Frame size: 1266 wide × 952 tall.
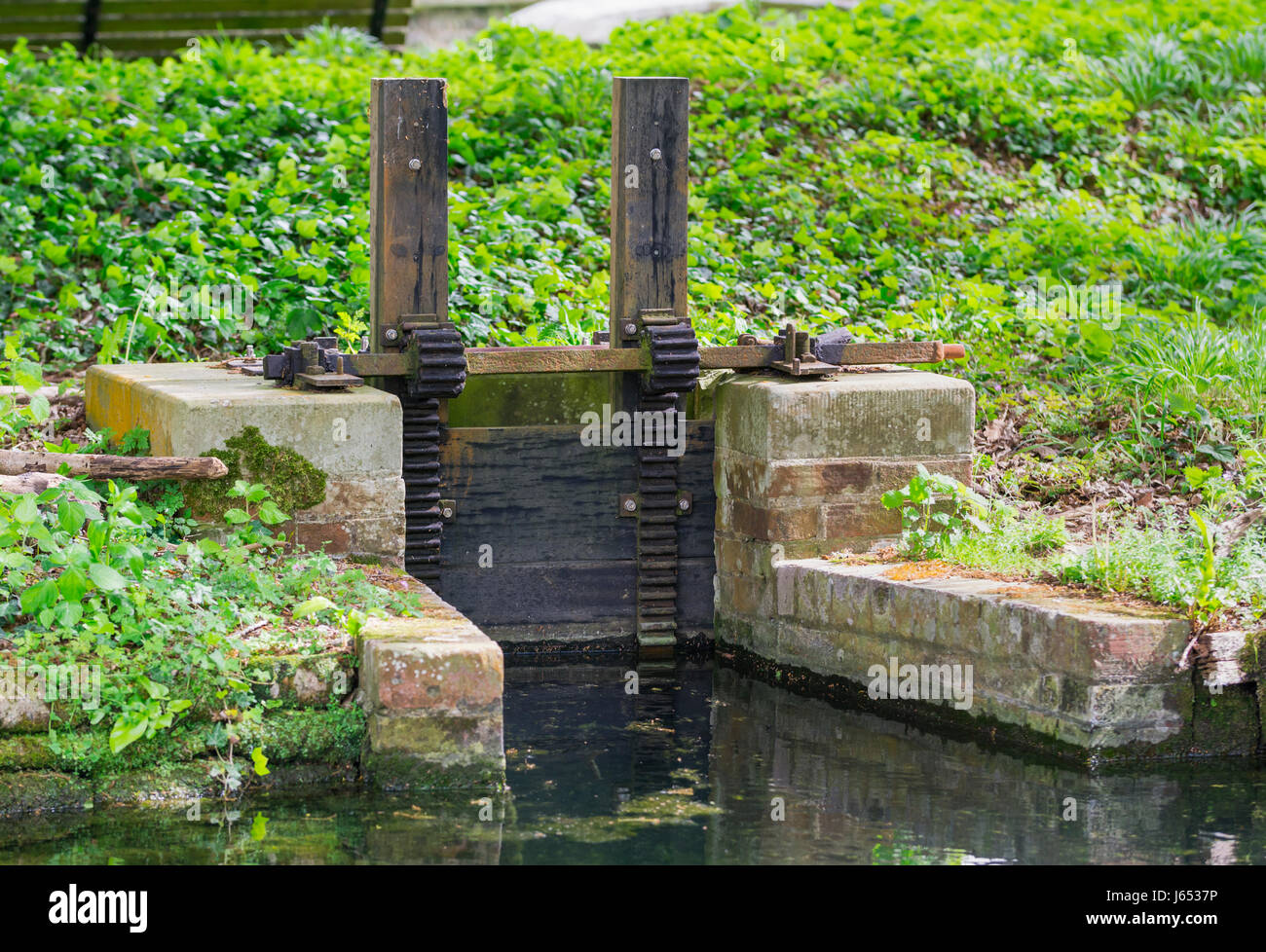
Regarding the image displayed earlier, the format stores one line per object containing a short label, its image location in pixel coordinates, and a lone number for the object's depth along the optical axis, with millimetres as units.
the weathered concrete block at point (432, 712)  11109
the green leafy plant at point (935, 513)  14656
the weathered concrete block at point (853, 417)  15336
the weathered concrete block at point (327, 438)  13531
